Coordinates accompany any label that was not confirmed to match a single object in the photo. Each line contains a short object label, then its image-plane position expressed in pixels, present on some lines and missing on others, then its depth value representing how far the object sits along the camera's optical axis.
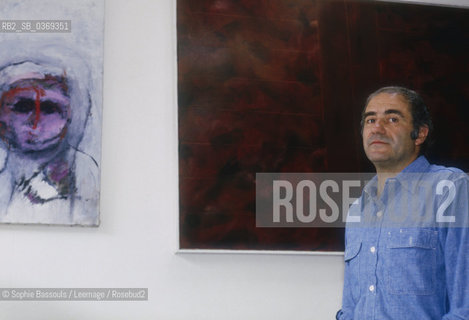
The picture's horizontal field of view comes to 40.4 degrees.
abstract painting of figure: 2.69
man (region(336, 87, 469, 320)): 1.85
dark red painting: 2.83
